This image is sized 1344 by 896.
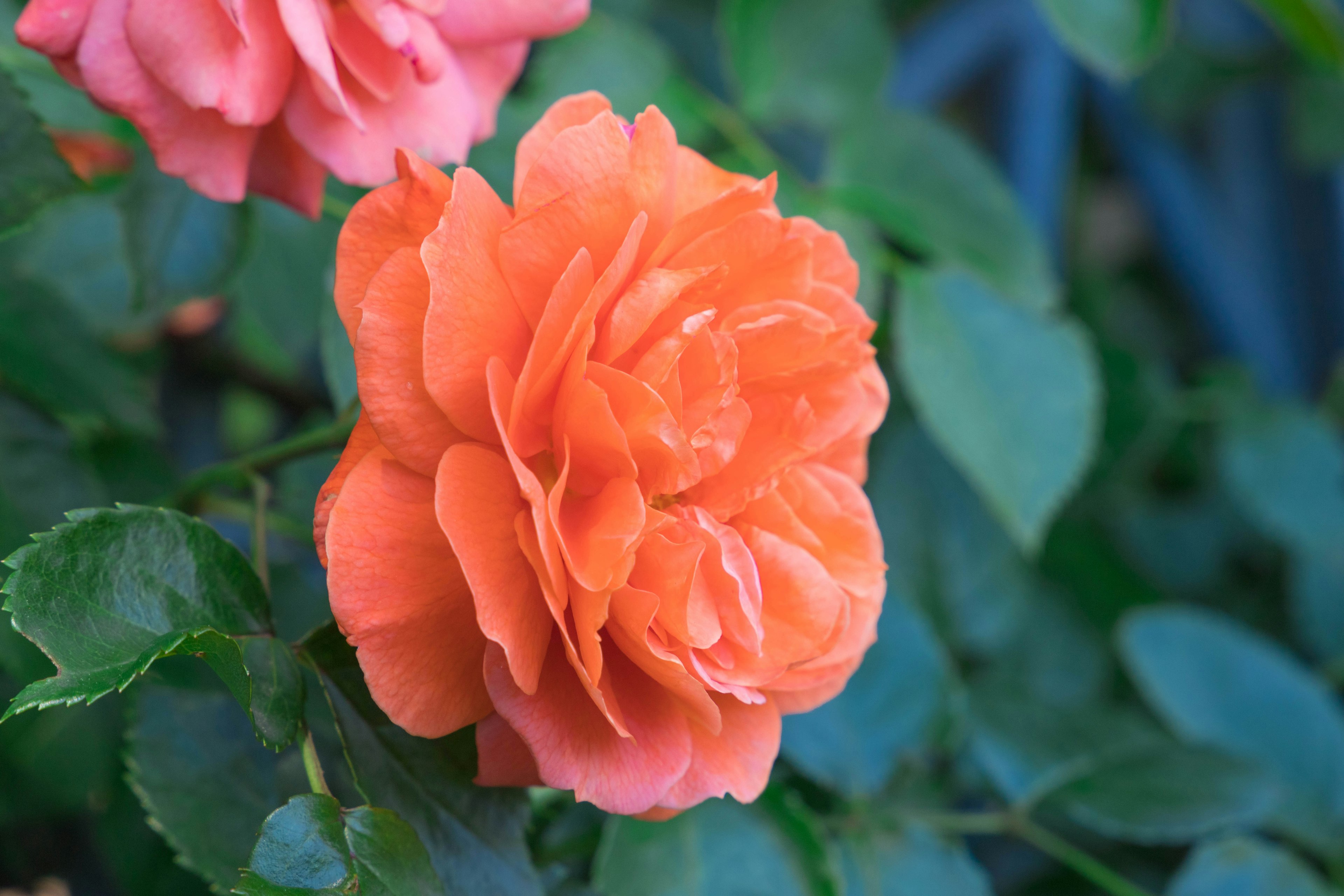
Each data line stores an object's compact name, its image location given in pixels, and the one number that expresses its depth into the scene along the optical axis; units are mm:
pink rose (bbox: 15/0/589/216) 482
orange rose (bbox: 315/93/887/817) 465
